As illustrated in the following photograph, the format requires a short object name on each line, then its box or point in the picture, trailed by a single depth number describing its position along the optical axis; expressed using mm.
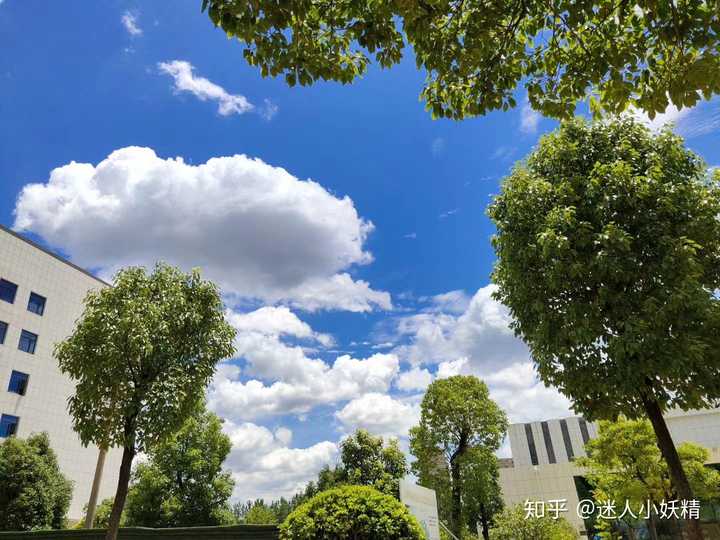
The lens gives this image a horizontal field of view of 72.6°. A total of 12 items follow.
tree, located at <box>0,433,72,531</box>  23359
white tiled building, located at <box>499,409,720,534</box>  46312
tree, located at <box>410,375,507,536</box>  29875
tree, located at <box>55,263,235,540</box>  12921
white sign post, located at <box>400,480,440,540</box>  10686
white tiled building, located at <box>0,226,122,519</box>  31453
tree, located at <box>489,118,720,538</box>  9391
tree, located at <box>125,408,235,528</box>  26688
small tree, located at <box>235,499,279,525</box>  39438
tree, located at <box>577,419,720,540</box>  20031
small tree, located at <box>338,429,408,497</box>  34688
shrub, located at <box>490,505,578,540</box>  22266
